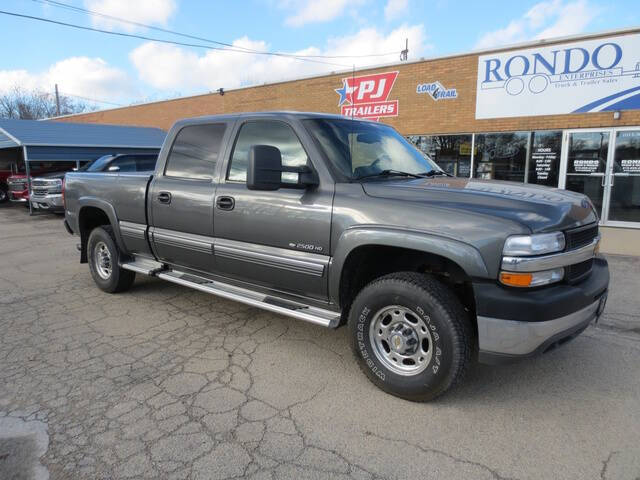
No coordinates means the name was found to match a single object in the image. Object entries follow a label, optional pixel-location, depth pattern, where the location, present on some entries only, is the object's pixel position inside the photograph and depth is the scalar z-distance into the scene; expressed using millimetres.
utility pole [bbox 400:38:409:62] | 38569
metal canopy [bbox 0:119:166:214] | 16406
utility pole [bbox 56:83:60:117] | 54594
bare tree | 54812
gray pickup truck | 2771
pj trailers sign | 13203
